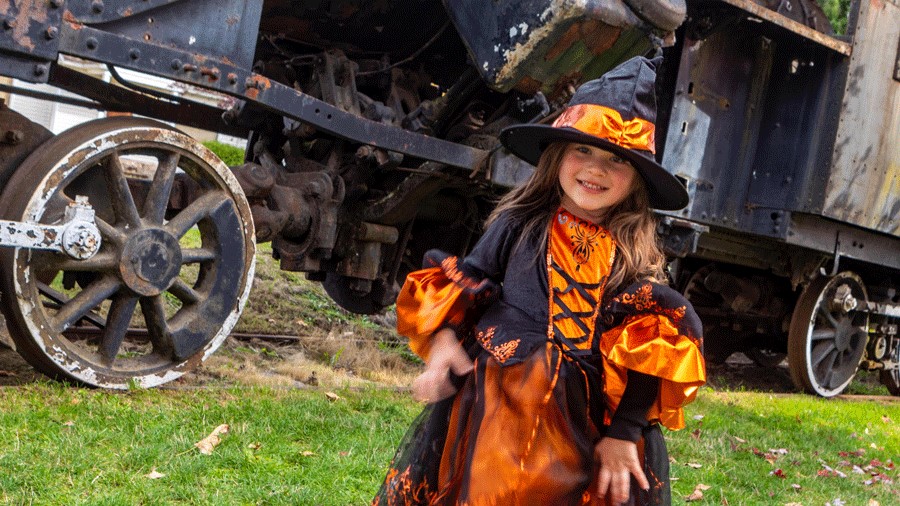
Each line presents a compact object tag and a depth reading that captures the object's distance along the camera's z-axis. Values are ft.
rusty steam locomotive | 13.55
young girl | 7.85
